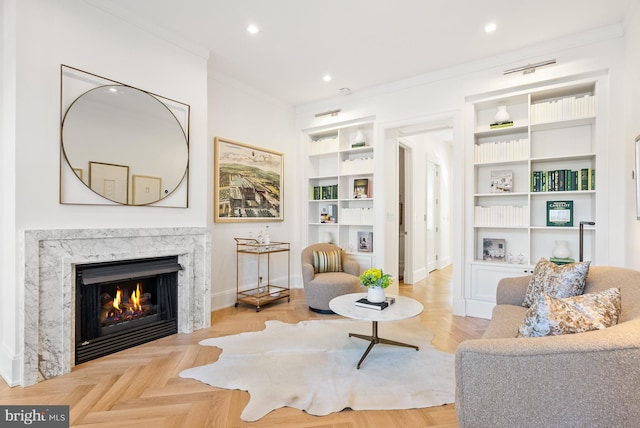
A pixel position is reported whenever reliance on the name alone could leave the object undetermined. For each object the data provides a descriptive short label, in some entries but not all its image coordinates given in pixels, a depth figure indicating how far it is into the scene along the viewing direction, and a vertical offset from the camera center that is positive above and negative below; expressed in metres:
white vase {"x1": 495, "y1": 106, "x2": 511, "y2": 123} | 3.72 +1.14
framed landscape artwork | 4.18 +0.44
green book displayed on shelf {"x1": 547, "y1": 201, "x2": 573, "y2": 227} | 3.46 +0.03
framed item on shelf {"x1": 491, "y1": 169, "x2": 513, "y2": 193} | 3.81 +0.41
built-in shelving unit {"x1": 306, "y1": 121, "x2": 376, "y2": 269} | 4.84 +0.42
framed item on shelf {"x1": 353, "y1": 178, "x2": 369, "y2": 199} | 4.87 +0.41
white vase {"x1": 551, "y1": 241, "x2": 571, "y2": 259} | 3.39 -0.36
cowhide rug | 2.07 -1.17
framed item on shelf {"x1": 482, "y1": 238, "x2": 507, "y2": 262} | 3.86 -0.40
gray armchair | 3.88 -0.84
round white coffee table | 2.48 -0.75
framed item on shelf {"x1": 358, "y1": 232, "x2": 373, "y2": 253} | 4.93 -0.40
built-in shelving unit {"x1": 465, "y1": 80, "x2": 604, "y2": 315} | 3.38 +0.41
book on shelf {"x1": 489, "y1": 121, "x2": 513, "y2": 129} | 3.70 +1.04
